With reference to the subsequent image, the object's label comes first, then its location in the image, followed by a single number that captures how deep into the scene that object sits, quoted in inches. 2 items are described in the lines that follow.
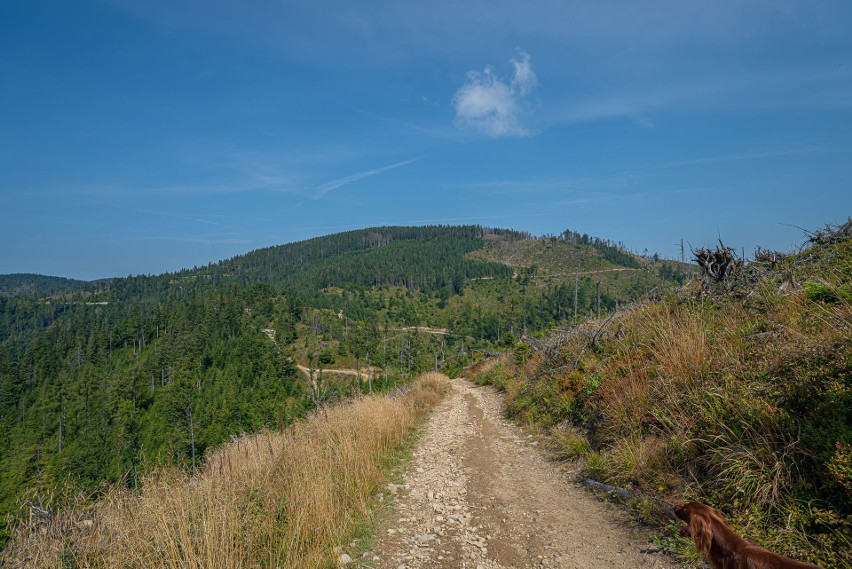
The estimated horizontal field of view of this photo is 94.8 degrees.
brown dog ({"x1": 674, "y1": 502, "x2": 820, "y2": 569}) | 64.2
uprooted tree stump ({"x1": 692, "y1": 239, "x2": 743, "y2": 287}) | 283.3
